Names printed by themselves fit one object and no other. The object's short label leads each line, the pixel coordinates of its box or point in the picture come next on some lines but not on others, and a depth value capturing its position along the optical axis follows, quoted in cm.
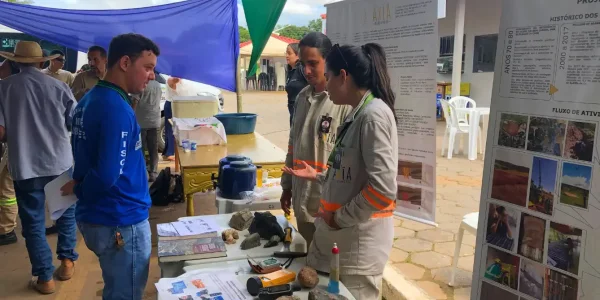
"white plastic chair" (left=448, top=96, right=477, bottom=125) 754
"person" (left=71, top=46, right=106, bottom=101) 433
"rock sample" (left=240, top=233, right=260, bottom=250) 196
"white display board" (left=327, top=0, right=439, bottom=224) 200
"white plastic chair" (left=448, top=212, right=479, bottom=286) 291
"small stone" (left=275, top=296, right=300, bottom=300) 143
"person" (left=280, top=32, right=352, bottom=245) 217
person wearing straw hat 303
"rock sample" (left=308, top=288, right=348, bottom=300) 143
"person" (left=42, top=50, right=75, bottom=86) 575
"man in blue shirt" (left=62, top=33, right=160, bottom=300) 175
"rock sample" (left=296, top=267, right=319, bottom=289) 158
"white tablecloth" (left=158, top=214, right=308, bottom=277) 183
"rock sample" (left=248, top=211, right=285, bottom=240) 205
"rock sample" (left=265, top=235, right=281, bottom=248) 198
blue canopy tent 471
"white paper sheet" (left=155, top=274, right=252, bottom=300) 153
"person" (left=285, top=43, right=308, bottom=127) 424
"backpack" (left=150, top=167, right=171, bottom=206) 517
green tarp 340
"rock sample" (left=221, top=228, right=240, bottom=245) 203
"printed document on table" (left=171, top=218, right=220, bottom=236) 208
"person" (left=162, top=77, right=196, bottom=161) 729
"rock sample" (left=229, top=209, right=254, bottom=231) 219
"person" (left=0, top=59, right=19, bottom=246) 392
